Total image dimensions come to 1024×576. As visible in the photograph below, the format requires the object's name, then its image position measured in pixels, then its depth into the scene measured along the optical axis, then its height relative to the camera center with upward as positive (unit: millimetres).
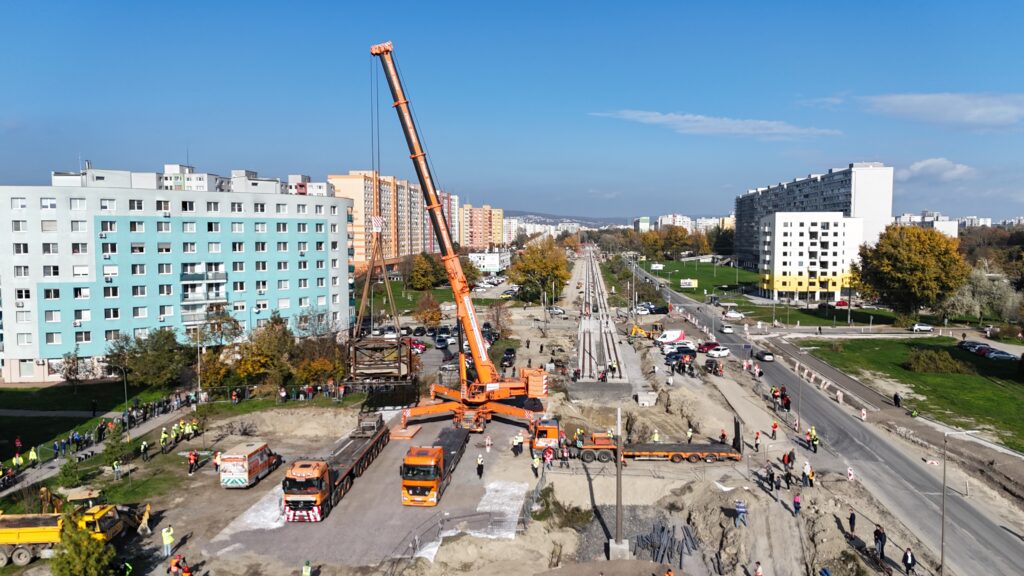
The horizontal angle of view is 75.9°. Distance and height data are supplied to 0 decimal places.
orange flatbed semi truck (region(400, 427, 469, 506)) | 25891 -8851
